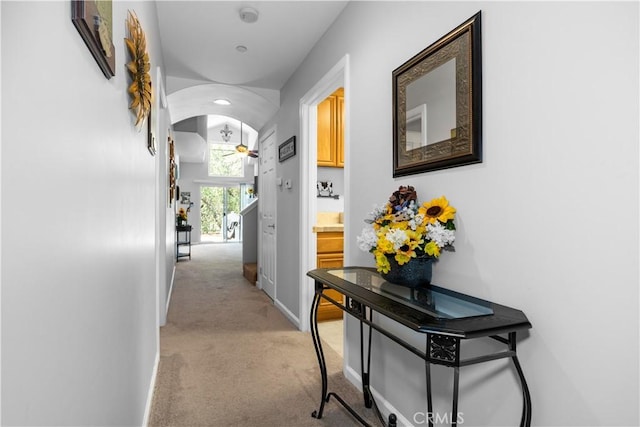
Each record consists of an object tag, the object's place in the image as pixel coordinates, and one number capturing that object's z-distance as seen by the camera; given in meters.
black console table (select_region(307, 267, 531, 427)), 1.03
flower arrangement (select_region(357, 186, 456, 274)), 1.40
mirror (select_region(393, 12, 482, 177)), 1.33
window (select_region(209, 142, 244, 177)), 11.60
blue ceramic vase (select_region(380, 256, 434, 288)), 1.46
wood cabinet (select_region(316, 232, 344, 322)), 3.28
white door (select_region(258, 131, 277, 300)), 4.14
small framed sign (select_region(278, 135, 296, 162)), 3.36
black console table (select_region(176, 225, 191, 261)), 7.42
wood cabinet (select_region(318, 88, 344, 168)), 3.74
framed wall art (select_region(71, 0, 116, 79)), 0.71
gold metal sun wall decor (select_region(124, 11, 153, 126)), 1.29
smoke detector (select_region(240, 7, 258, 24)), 2.35
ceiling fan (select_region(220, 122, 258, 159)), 8.28
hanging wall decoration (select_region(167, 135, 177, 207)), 4.30
